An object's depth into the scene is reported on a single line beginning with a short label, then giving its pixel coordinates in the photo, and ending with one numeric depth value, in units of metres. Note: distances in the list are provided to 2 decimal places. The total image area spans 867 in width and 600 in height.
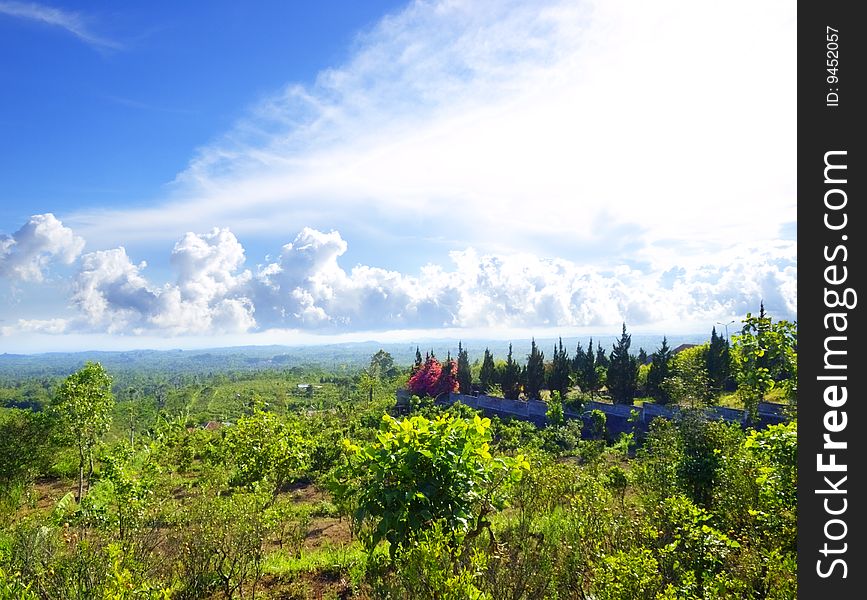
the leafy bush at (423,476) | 4.43
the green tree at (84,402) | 16.05
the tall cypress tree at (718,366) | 39.19
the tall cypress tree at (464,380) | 48.38
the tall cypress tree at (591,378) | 43.94
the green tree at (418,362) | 49.12
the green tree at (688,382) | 22.62
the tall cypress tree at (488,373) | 49.80
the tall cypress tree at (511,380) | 46.97
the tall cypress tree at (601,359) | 50.08
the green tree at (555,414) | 34.06
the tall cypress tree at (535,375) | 45.88
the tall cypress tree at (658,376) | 37.59
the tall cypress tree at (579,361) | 48.28
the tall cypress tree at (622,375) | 39.59
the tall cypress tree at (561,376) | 44.88
